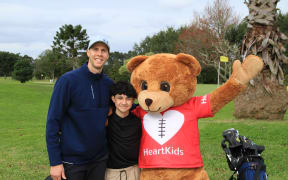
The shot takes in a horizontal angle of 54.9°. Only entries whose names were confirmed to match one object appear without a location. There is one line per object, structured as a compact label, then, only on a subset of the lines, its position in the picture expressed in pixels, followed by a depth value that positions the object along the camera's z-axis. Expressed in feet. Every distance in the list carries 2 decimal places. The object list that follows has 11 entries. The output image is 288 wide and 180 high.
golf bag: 8.86
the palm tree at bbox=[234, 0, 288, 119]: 27.84
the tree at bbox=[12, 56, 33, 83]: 129.49
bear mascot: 9.57
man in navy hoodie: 8.91
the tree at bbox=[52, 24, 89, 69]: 121.34
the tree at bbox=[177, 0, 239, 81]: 77.36
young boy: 9.62
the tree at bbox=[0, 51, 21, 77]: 207.00
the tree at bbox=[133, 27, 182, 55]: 142.94
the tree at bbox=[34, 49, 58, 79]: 151.53
